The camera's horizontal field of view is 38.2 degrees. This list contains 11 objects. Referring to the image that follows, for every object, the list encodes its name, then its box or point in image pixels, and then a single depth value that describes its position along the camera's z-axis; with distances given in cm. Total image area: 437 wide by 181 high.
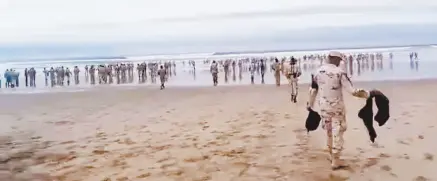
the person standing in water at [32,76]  3484
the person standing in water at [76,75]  3703
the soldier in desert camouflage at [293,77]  1675
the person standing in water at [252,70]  2980
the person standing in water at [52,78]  3498
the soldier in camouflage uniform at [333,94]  733
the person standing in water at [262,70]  2983
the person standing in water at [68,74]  3539
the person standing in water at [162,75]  2742
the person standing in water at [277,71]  2558
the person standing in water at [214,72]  2911
